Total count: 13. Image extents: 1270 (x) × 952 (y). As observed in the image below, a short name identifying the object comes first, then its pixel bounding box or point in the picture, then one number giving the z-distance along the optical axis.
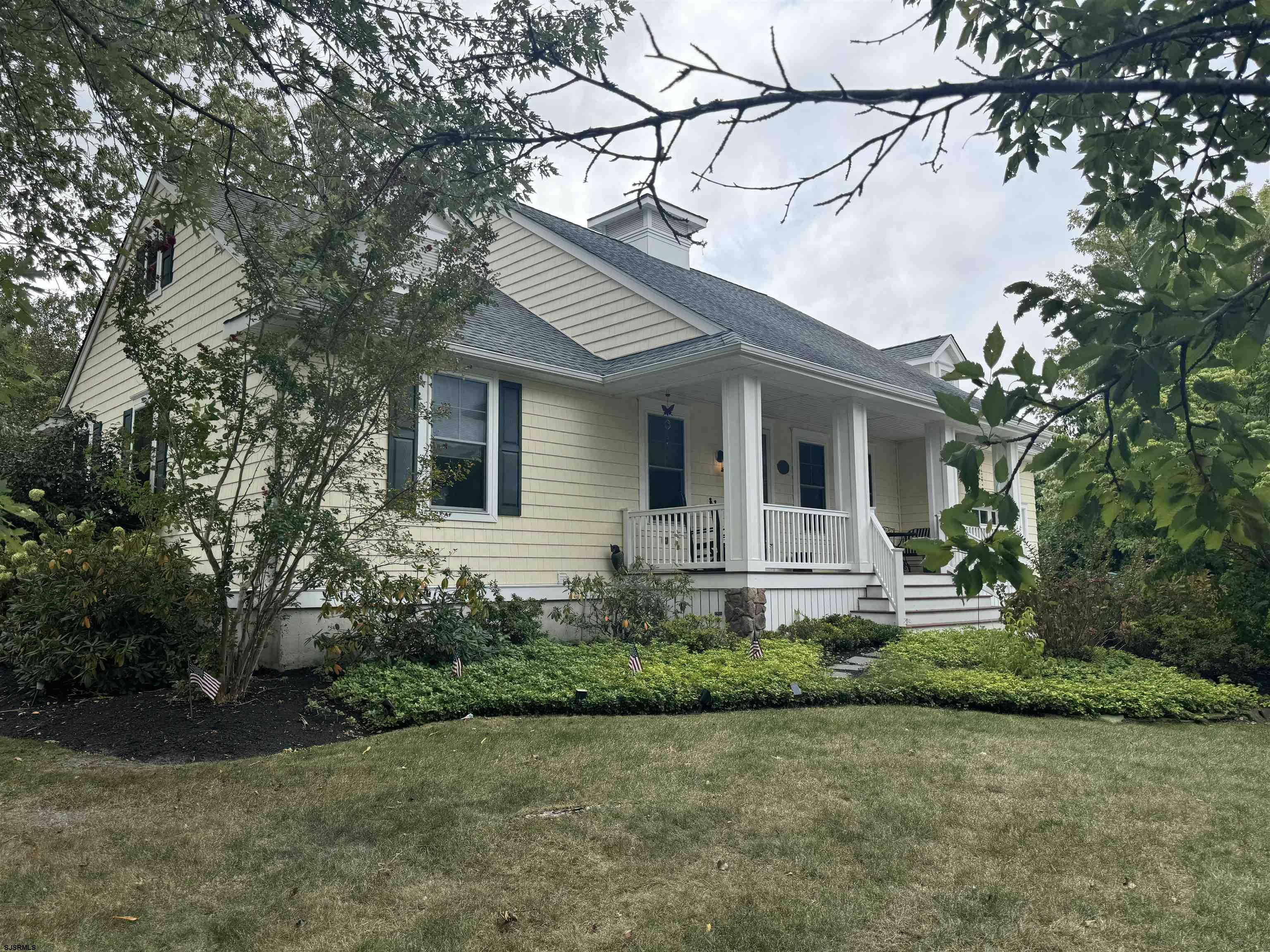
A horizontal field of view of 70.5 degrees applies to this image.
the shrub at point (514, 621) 9.09
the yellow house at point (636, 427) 10.54
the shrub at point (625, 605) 9.98
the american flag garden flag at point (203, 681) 6.71
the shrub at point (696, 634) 9.57
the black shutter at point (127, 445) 6.80
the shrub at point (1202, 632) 8.76
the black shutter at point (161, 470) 10.37
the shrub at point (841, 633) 10.36
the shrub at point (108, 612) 6.96
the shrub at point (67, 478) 10.74
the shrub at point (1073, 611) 9.27
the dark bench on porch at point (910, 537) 14.98
